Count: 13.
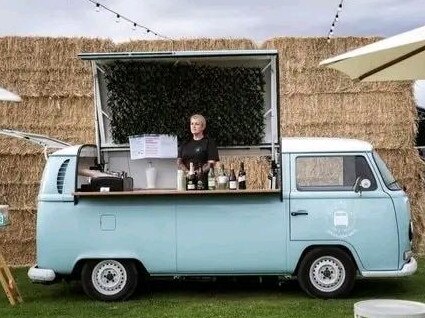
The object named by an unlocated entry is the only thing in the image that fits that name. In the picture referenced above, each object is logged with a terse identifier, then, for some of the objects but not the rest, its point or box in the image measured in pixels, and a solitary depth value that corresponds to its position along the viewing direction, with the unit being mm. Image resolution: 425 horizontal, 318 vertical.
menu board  9570
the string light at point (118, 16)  12445
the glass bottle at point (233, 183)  8742
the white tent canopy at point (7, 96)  7984
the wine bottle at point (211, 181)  8734
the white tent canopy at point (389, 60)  4957
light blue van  8570
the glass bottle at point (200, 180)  8758
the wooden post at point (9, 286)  8609
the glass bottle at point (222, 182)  8766
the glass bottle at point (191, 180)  8757
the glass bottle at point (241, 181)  8859
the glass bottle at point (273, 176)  8883
